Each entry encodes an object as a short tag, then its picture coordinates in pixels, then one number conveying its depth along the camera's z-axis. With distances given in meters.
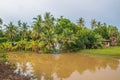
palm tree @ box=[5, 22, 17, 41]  20.00
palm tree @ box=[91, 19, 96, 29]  28.03
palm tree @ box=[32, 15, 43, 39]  19.15
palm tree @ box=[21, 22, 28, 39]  20.25
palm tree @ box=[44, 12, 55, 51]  17.93
